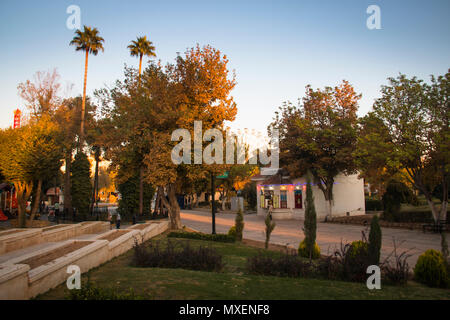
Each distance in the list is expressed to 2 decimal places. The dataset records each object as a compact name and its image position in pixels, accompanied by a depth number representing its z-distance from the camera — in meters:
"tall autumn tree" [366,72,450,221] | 18.94
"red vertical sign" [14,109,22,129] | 31.33
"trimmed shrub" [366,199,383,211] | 39.22
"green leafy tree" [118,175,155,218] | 31.05
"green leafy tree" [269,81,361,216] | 26.95
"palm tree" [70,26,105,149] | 31.07
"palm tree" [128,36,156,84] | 31.86
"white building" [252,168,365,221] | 32.50
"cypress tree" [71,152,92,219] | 31.38
